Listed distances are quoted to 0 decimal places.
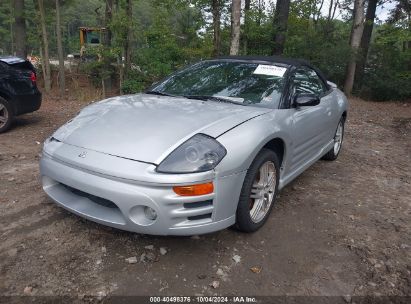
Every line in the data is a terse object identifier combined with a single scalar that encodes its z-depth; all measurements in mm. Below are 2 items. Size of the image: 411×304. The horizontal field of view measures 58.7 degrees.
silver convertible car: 2375
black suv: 5723
